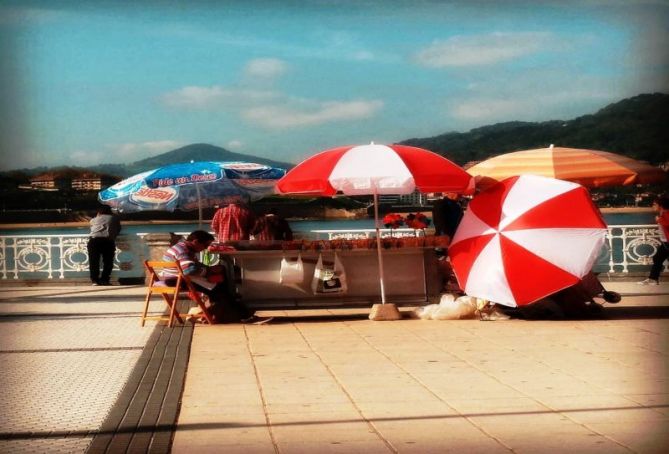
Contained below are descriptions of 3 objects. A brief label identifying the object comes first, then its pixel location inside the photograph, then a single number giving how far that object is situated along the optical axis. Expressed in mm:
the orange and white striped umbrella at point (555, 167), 12438
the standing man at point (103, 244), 19766
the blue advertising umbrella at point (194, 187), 16109
